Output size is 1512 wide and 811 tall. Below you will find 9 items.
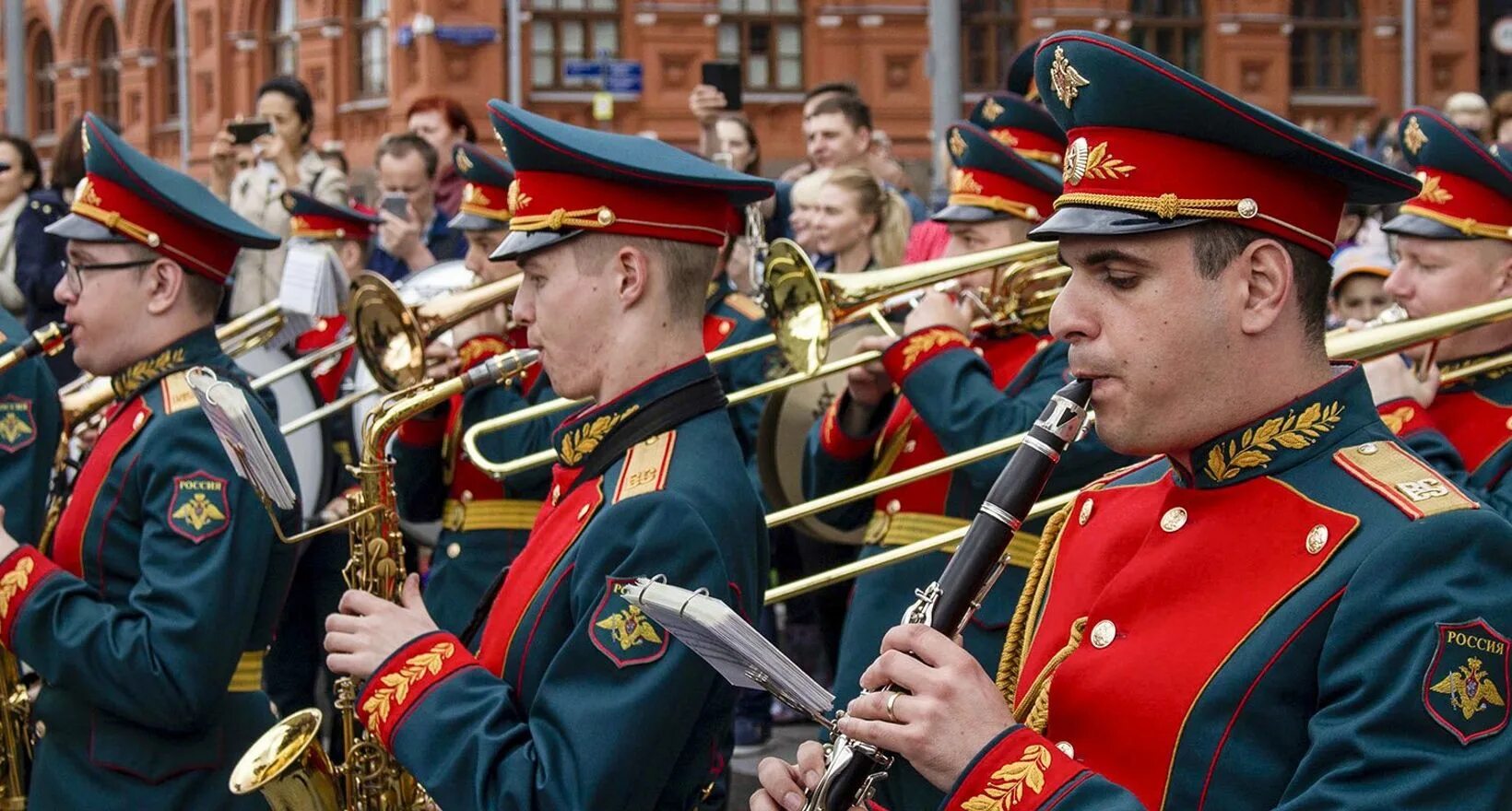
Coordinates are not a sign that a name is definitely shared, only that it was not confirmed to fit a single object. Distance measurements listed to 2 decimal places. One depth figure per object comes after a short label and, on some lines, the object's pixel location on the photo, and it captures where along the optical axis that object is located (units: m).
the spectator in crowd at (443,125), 10.20
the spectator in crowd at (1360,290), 7.12
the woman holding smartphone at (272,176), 9.09
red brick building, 24.67
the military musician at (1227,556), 2.10
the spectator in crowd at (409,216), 8.18
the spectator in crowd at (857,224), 6.89
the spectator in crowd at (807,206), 7.06
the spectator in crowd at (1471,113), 10.32
